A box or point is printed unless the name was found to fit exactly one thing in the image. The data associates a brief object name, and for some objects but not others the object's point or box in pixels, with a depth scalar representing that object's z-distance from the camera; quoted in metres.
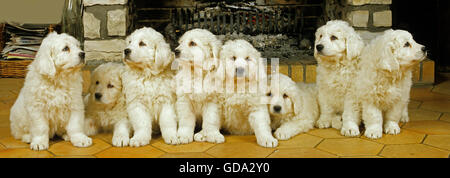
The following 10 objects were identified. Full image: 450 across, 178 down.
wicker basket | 5.18
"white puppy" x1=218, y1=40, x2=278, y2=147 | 2.78
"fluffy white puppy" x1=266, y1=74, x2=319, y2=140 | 2.97
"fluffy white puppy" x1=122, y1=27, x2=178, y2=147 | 2.84
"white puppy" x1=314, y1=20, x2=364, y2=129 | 3.00
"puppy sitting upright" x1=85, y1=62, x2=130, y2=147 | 3.01
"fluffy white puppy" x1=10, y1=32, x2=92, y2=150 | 2.67
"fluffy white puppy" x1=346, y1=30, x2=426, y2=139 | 2.79
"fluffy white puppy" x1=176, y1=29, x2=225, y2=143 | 2.86
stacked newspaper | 5.24
